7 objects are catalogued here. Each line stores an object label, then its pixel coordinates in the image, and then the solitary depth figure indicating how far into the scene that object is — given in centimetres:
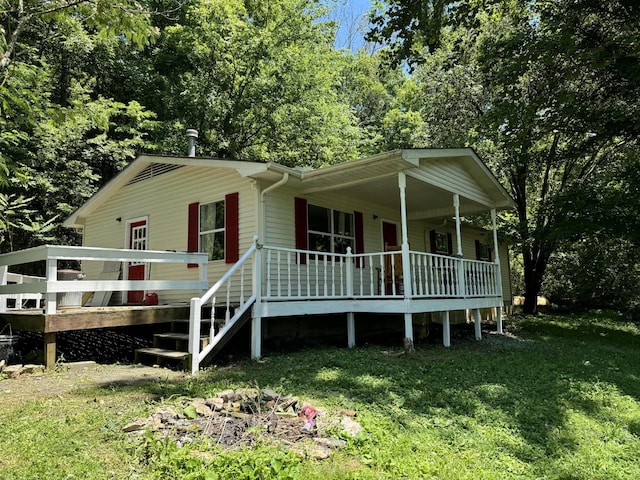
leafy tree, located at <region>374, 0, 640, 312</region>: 830
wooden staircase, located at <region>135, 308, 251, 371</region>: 588
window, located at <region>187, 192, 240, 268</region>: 836
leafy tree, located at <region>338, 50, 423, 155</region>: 2277
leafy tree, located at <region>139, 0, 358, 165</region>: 1739
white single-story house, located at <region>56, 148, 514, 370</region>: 743
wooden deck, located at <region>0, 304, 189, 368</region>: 569
